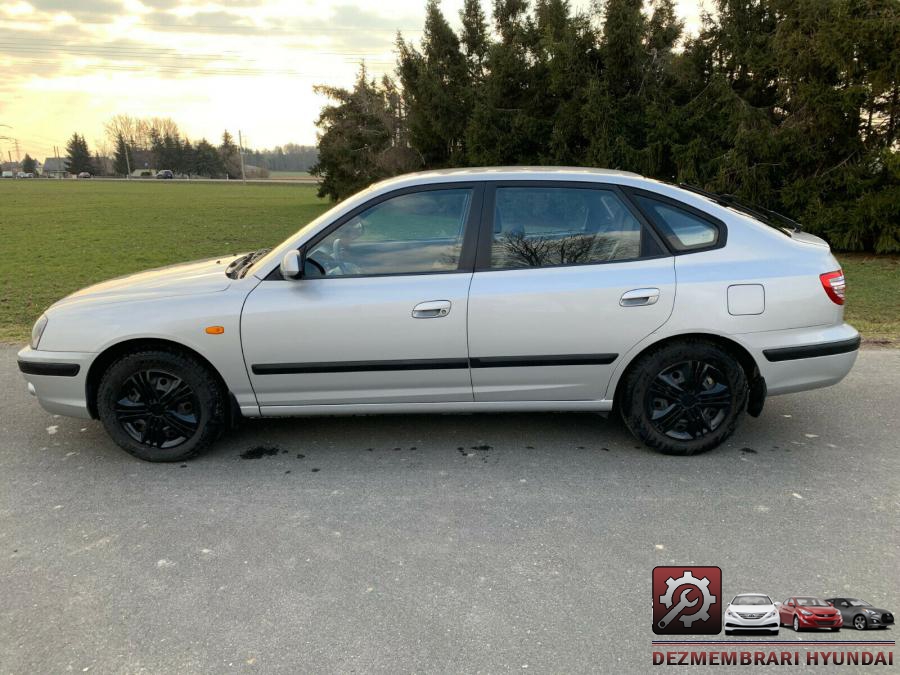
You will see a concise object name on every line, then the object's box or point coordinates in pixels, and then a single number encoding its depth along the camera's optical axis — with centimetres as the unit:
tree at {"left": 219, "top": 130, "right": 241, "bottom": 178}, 11150
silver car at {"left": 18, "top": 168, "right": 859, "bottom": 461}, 371
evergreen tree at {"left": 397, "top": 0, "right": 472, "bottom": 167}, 1928
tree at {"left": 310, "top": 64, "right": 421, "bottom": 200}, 2650
